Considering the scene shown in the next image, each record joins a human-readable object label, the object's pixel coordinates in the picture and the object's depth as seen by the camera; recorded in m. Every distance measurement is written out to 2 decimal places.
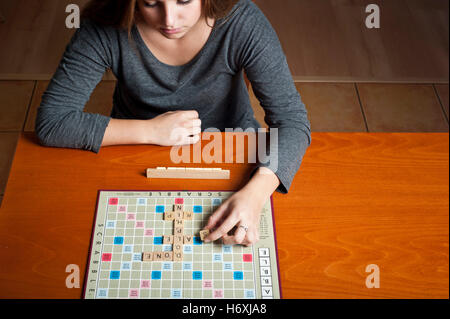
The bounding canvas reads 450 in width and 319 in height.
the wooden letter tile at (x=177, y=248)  0.69
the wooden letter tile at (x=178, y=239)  0.70
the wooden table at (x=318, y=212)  0.68
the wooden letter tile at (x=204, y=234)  0.71
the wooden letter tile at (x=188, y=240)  0.71
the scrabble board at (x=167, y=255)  0.66
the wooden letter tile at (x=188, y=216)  0.74
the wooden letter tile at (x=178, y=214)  0.74
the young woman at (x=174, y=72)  0.81
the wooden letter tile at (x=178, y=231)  0.72
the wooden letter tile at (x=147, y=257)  0.68
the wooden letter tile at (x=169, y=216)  0.74
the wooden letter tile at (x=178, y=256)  0.69
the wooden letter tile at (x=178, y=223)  0.73
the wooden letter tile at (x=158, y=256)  0.69
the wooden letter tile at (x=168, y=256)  0.68
